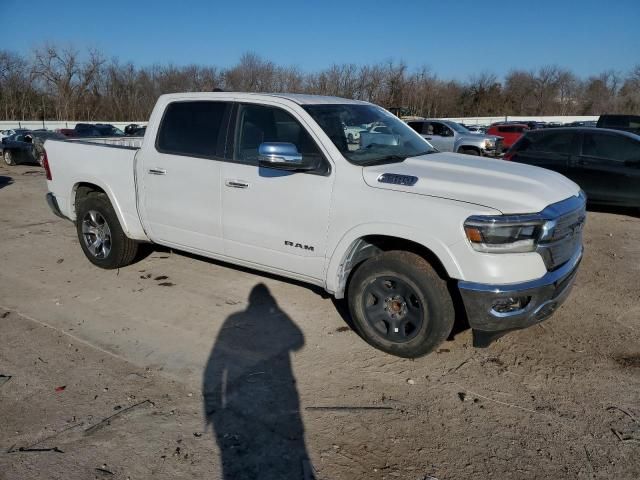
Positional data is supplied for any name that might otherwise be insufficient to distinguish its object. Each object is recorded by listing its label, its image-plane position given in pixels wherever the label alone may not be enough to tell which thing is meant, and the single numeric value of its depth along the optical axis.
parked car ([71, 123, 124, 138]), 25.91
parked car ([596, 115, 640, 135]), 18.59
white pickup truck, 3.36
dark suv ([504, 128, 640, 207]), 8.90
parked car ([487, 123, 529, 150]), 25.17
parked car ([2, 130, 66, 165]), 19.20
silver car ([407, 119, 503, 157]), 18.14
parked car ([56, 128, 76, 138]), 25.02
